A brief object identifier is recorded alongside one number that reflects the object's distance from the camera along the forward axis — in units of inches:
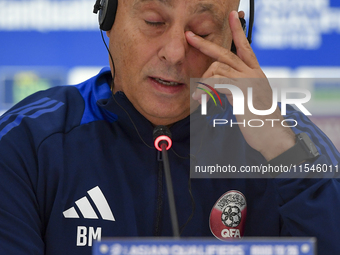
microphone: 120.0
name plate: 111.6
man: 124.2
